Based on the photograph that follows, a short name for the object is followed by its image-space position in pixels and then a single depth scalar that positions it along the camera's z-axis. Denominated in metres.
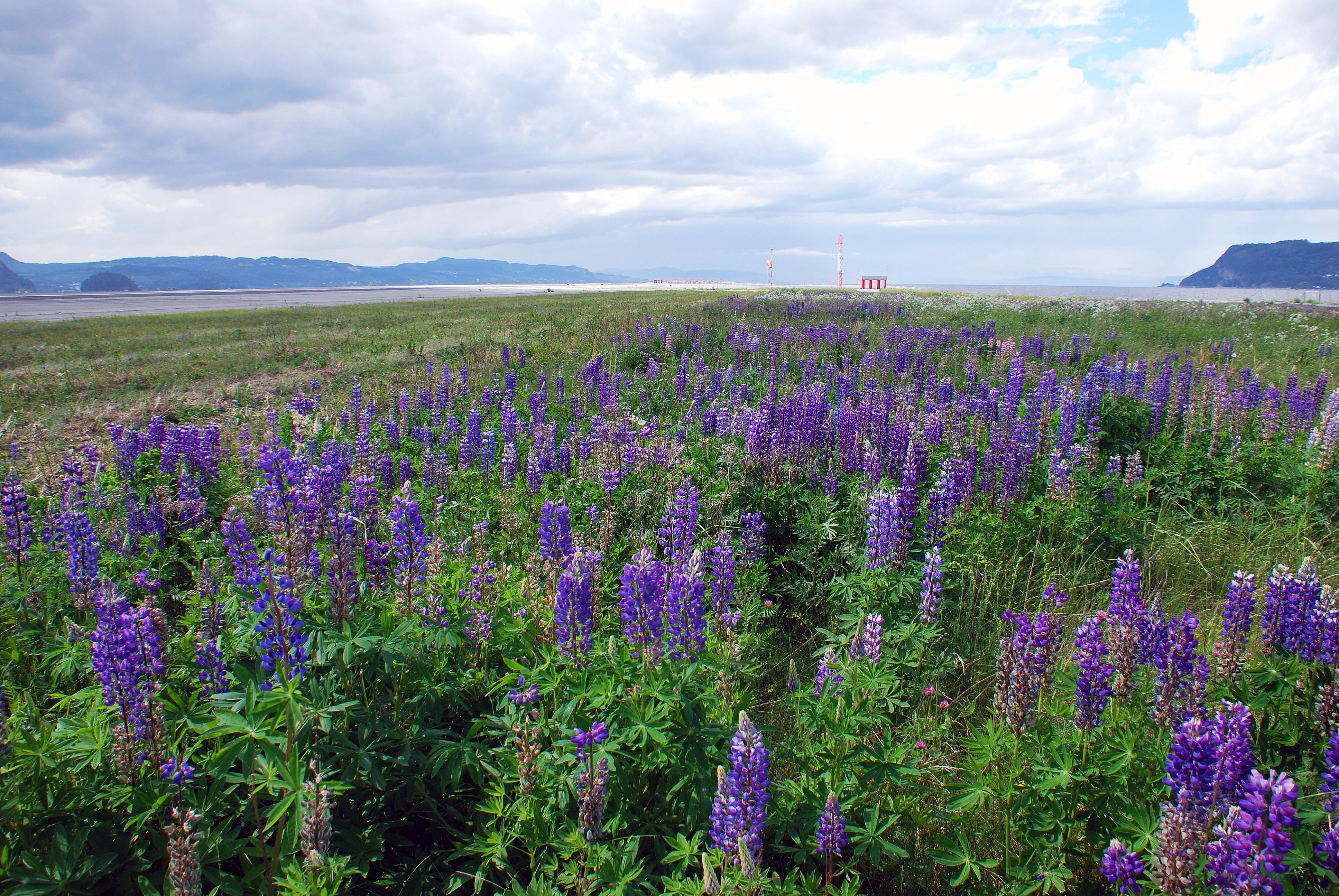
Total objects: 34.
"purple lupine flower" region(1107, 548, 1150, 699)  2.45
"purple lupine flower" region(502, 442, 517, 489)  5.67
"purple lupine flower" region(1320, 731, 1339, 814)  1.93
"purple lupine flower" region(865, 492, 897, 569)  3.64
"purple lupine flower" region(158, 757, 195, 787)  2.17
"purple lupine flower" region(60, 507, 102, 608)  3.56
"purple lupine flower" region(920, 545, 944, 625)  3.12
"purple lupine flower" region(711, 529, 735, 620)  3.23
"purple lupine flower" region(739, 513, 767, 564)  4.30
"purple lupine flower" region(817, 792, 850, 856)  2.16
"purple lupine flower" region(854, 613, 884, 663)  2.83
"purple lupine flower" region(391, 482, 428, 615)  2.96
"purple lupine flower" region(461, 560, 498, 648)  2.97
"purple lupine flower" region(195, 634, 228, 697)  2.59
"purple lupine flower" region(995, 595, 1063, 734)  2.43
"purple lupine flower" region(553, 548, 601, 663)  2.63
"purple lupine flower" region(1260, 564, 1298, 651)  2.55
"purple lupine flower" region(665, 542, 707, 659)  2.64
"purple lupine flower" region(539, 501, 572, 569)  3.36
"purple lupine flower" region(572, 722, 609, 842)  2.05
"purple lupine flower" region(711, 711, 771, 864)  1.94
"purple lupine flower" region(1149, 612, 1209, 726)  2.29
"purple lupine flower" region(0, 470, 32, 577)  3.99
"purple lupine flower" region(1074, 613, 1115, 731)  2.40
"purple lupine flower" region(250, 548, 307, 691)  2.30
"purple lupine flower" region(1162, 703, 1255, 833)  1.81
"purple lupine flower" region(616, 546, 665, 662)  2.63
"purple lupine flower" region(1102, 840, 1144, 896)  1.95
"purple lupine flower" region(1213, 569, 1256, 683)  2.55
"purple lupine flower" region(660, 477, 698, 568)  3.58
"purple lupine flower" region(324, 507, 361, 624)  2.72
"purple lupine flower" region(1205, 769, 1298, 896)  1.59
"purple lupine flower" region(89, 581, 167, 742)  2.26
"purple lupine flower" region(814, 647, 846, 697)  2.82
